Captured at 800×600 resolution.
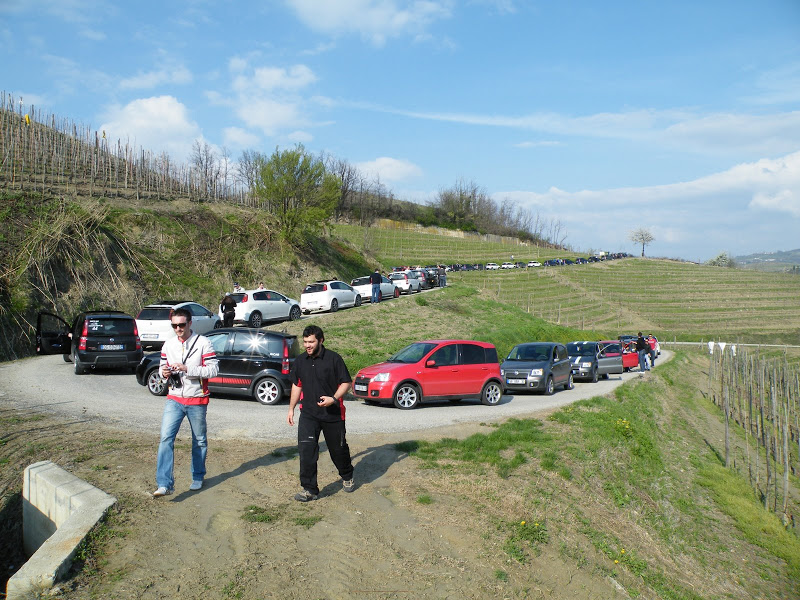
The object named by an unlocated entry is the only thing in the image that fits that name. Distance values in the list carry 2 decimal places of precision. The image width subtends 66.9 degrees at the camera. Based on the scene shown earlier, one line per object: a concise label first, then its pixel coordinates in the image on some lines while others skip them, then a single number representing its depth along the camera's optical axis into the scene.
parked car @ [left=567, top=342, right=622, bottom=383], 25.02
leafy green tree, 42.16
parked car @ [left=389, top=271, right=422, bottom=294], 42.21
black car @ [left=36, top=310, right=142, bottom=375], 16.41
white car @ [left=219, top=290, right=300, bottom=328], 24.95
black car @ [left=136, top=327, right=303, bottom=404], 14.45
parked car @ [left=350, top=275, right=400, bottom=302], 34.36
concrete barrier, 4.81
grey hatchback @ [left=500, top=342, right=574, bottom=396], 19.56
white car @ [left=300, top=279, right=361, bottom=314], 30.17
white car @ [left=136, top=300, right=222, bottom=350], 19.42
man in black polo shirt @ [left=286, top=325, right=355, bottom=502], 7.04
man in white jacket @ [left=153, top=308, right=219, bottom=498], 6.64
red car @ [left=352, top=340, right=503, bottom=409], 14.95
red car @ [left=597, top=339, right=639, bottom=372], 28.42
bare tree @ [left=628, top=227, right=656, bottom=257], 179.88
